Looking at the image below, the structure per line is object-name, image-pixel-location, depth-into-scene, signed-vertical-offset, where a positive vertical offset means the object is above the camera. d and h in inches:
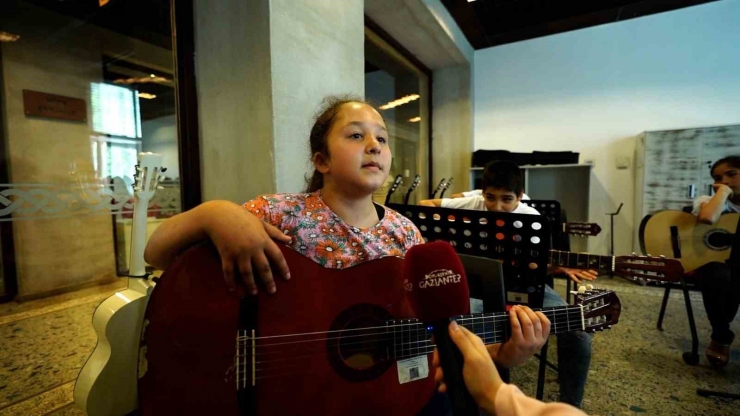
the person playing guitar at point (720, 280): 70.4 -21.6
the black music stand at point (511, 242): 42.6 -7.7
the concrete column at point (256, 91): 55.7 +18.8
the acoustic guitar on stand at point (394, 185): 101.3 +1.2
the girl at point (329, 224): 28.3 -3.7
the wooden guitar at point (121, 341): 39.6 -19.6
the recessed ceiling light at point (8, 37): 47.1 +23.6
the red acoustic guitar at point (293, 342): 26.3 -14.2
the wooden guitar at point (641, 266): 44.6 -12.1
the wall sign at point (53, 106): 49.6 +14.2
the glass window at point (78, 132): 48.2 +10.4
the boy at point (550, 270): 52.3 -16.3
